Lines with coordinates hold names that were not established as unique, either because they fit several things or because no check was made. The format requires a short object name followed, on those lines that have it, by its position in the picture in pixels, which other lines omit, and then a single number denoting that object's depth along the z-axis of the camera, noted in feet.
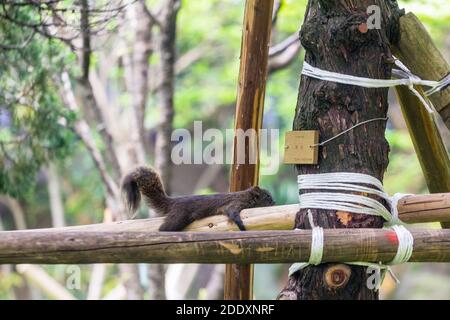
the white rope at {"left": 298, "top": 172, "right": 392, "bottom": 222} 13.99
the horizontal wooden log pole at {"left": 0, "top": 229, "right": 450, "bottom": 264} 12.97
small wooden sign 14.28
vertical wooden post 18.80
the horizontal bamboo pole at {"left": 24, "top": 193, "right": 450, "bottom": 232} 14.62
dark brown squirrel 15.52
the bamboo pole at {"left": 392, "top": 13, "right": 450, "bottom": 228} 15.94
